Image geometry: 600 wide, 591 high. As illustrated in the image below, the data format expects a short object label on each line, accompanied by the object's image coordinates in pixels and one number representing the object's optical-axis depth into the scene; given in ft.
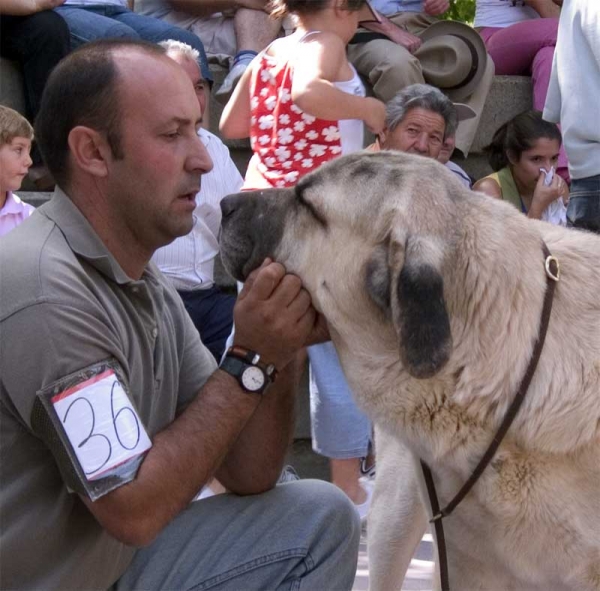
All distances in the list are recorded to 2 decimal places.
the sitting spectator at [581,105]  14.94
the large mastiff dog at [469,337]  7.72
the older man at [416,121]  16.21
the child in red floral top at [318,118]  14.03
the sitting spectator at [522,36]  22.00
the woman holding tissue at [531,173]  17.97
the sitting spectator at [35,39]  17.53
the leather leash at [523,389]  7.76
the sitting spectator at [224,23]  20.34
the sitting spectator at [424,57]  19.22
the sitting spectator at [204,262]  15.84
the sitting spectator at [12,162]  15.03
